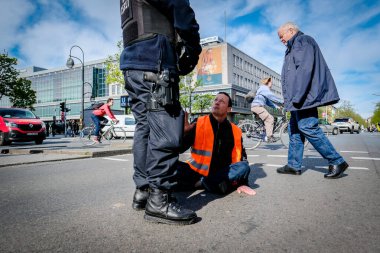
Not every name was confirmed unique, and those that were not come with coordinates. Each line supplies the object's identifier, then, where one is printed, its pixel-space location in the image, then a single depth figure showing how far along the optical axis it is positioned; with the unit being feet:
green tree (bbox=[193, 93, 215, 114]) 153.89
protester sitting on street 9.04
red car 38.27
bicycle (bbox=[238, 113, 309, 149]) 27.09
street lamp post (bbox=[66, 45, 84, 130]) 77.20
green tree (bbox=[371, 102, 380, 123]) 278.26
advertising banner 181.88
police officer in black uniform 6.26
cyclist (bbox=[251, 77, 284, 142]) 24.99
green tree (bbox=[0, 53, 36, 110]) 109.50
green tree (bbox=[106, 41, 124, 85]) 98.78
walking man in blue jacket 11.59
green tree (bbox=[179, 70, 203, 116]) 139.50
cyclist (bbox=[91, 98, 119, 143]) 33.48
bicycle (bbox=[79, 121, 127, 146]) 38.11
